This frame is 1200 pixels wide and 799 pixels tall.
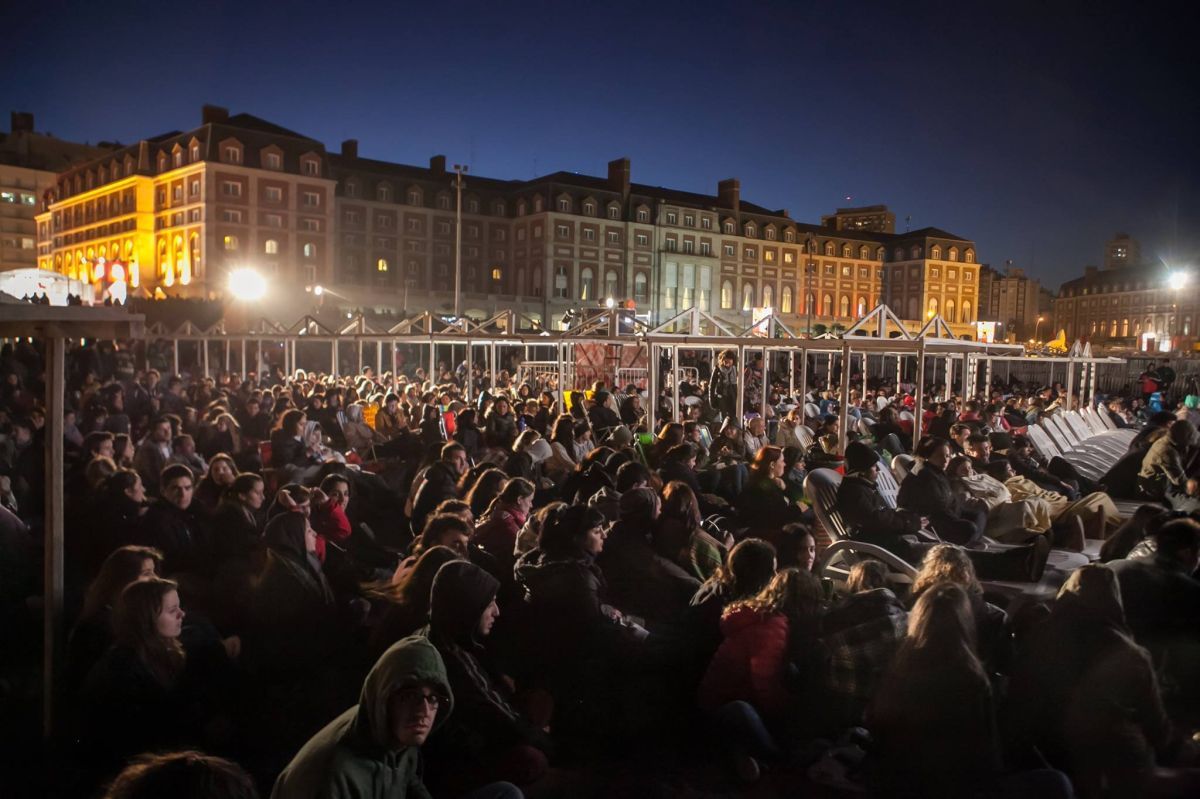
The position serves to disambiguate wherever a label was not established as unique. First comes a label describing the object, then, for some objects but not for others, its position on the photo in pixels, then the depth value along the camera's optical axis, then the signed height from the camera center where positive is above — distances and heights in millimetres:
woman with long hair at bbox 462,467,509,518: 6301 -1041
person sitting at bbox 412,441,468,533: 6945 -1145
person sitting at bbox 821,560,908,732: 3725 -1270
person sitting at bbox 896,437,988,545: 6852 -1106
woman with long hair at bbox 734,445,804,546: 6973 -1163
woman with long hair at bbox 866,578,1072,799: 3090 -1353
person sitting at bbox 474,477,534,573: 5383 -1101
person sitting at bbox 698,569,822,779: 3801 -1415
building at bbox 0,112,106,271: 74562 +15658
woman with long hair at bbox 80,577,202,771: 3000 -1273
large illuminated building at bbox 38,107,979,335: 49656 +8725
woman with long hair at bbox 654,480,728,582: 5074 -1022
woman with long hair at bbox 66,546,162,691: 3551 -1149
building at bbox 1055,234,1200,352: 89375 +8810
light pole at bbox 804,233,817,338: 64188 +9100
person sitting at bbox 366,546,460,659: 3711 -1147
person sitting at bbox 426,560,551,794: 3197 -1404
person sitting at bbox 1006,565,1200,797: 3105 -1303
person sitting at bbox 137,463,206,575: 5078 -1180
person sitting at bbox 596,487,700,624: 4727 -1236
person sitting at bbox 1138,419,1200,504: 9641 -958
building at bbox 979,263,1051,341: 106938 +9661
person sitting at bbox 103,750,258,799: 1620 -869
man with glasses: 2234 -1090
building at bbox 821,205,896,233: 94188 +17611
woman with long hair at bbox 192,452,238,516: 6312 -1014
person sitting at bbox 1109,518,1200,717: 4266 -1201
